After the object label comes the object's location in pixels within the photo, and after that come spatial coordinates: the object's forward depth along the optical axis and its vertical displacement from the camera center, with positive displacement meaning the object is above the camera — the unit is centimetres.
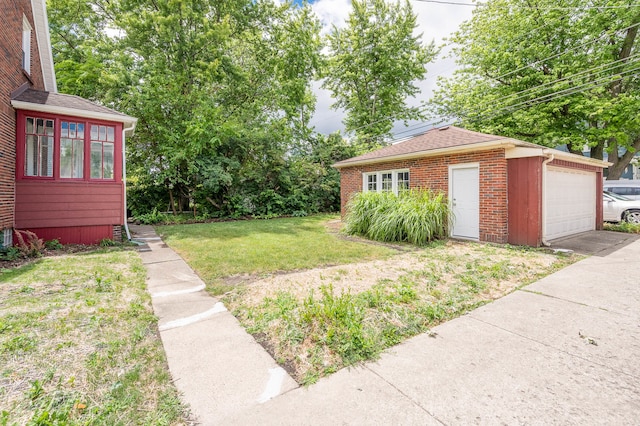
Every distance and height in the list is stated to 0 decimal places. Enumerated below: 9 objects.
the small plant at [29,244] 607 -68
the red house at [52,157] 652 +138
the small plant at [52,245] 680 -77
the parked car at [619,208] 1088 +21
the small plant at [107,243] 746 -78
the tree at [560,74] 1335 +717
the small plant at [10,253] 571 -83
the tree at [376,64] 2233 +1182
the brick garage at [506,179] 695 +98
